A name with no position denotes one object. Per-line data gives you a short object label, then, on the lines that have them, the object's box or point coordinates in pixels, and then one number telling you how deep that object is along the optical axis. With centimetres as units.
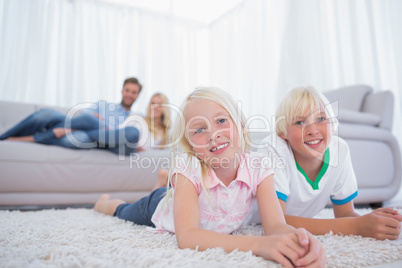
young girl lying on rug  67
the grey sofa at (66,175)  151
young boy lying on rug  92
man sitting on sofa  171
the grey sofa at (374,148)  161
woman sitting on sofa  242
